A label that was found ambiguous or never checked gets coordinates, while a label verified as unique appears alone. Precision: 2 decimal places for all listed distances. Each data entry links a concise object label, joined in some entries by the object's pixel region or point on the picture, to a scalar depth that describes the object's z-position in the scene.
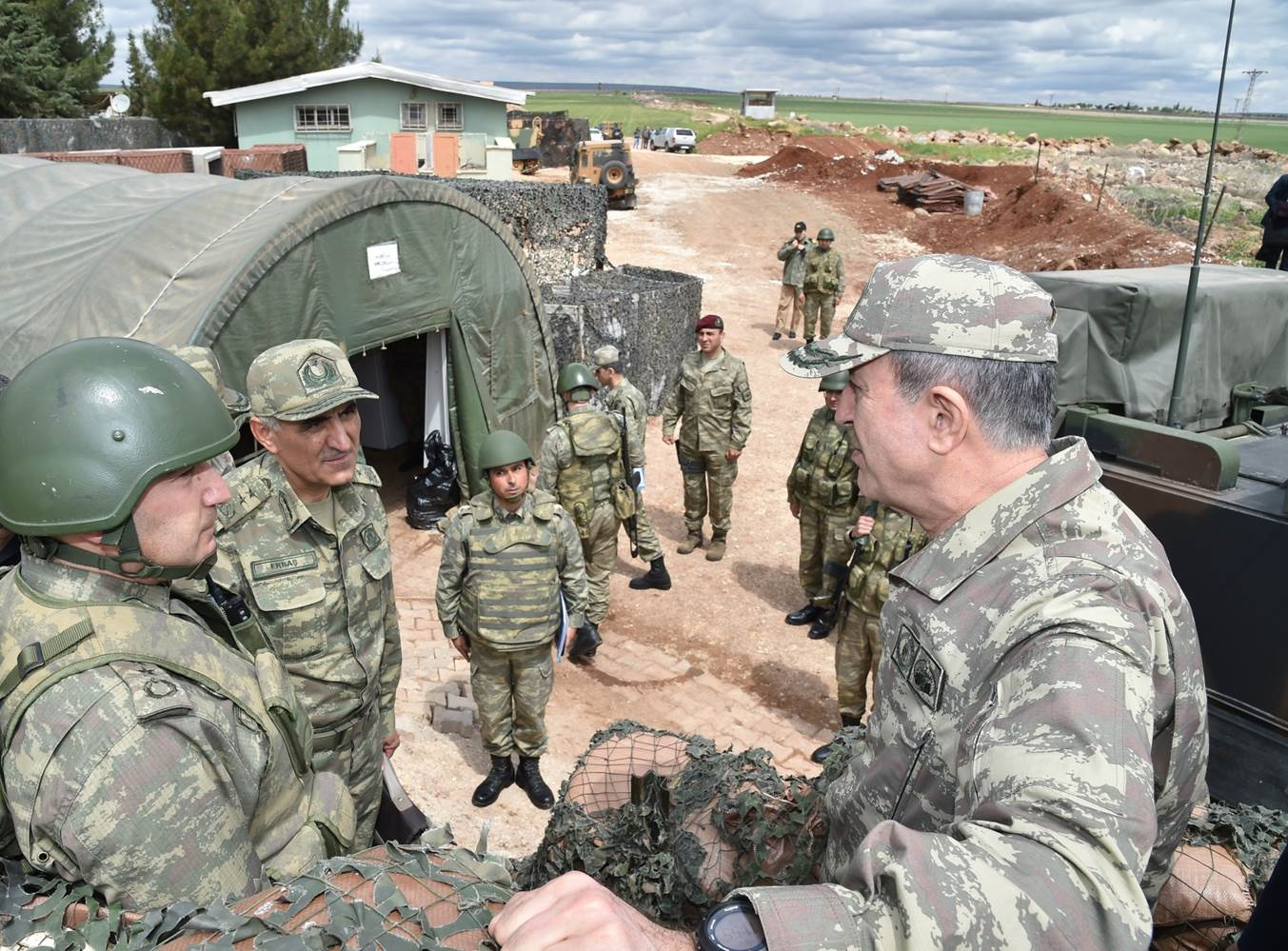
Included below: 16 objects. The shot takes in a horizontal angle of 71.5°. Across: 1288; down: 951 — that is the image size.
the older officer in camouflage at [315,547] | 3.10
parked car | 42.06
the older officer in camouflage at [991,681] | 0.96
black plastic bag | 8.07
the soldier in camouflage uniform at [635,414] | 6.76
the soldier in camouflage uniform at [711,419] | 7.49
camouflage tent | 5.41
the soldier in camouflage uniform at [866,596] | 4.73
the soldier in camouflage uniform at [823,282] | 13.73
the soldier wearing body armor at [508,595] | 4.45
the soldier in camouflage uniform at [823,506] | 6.26
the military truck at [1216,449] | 3.12
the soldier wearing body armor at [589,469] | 6.38
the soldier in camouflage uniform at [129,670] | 1.61
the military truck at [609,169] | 25.33
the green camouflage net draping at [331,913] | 1.26
